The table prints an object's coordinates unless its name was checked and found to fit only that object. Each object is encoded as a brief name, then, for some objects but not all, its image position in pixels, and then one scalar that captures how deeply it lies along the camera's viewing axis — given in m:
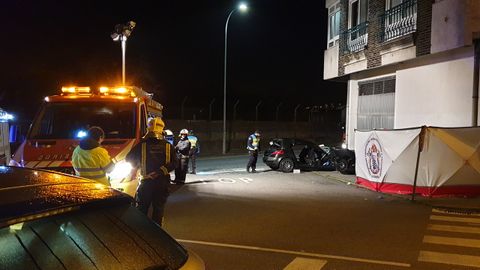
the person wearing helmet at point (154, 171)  7.20
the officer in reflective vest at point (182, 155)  16.12
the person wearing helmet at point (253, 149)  20.17
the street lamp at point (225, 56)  30.35
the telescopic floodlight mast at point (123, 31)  18.00
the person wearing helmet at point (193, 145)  18.37
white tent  13.20
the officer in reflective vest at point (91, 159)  7.11
